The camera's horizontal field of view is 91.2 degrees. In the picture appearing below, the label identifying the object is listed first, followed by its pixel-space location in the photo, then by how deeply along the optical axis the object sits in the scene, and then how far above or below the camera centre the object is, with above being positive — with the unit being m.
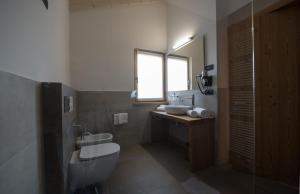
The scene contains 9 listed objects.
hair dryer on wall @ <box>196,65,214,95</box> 2.13 +0.20
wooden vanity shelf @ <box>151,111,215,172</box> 1.92 -0.63
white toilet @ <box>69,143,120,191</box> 1.38 -0.68
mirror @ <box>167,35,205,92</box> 2.40 +0.59
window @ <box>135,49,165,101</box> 3.13 +0.45
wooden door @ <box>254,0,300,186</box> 1.53 +0.01
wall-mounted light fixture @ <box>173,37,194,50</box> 2.60 +0.99
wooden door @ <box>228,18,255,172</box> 1.78 -0.02
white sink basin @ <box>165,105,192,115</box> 2.40 -0.24
